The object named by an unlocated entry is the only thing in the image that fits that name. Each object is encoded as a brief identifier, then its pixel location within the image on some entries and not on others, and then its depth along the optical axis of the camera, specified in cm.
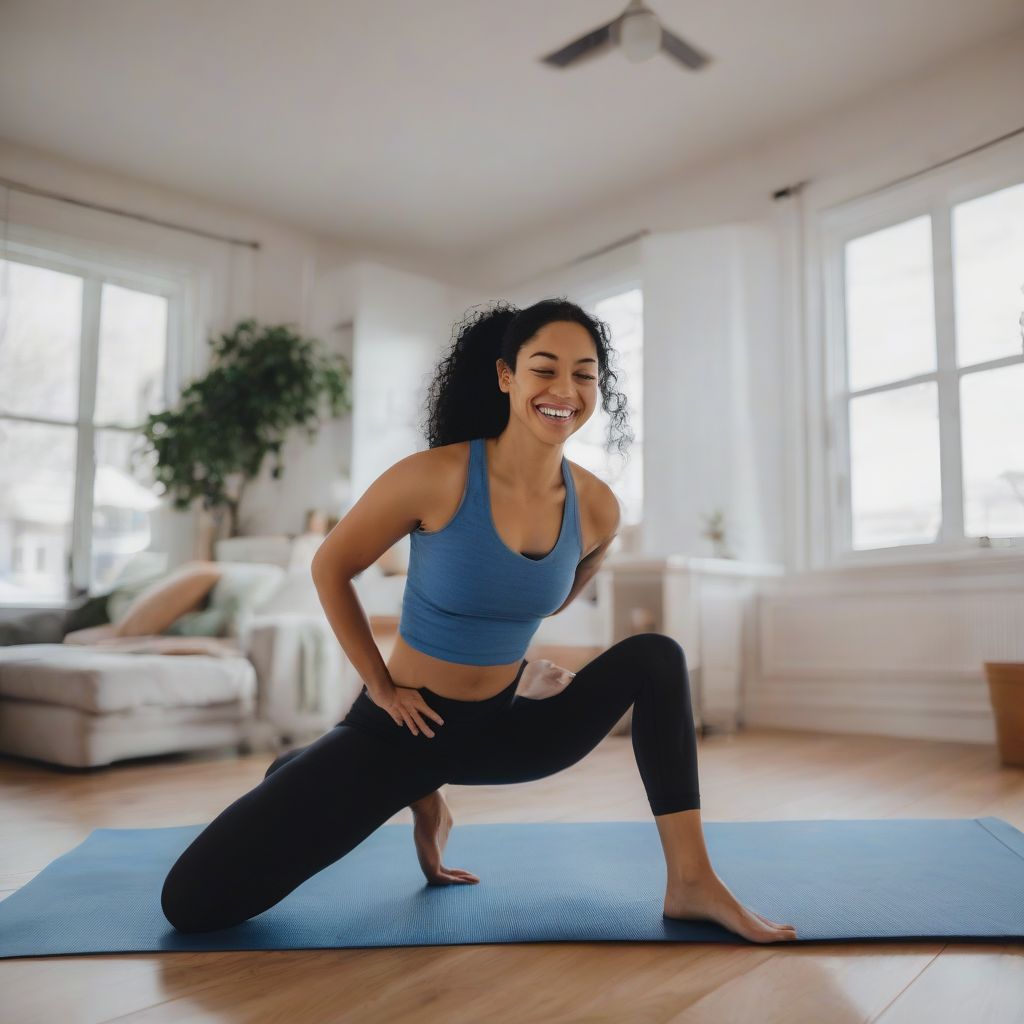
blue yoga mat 131
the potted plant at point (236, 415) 467
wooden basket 298
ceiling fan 293
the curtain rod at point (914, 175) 372
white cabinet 389
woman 129
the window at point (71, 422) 457
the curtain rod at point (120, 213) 461
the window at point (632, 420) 499
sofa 299
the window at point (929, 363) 374
